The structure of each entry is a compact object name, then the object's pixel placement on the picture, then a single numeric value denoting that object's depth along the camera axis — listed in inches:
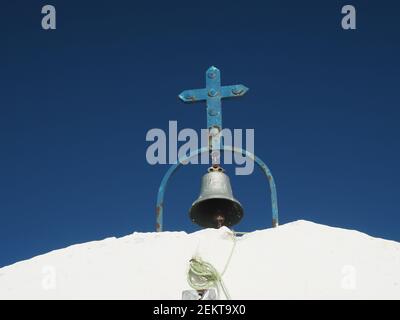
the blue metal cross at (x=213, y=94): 277.1
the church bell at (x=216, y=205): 261.6
